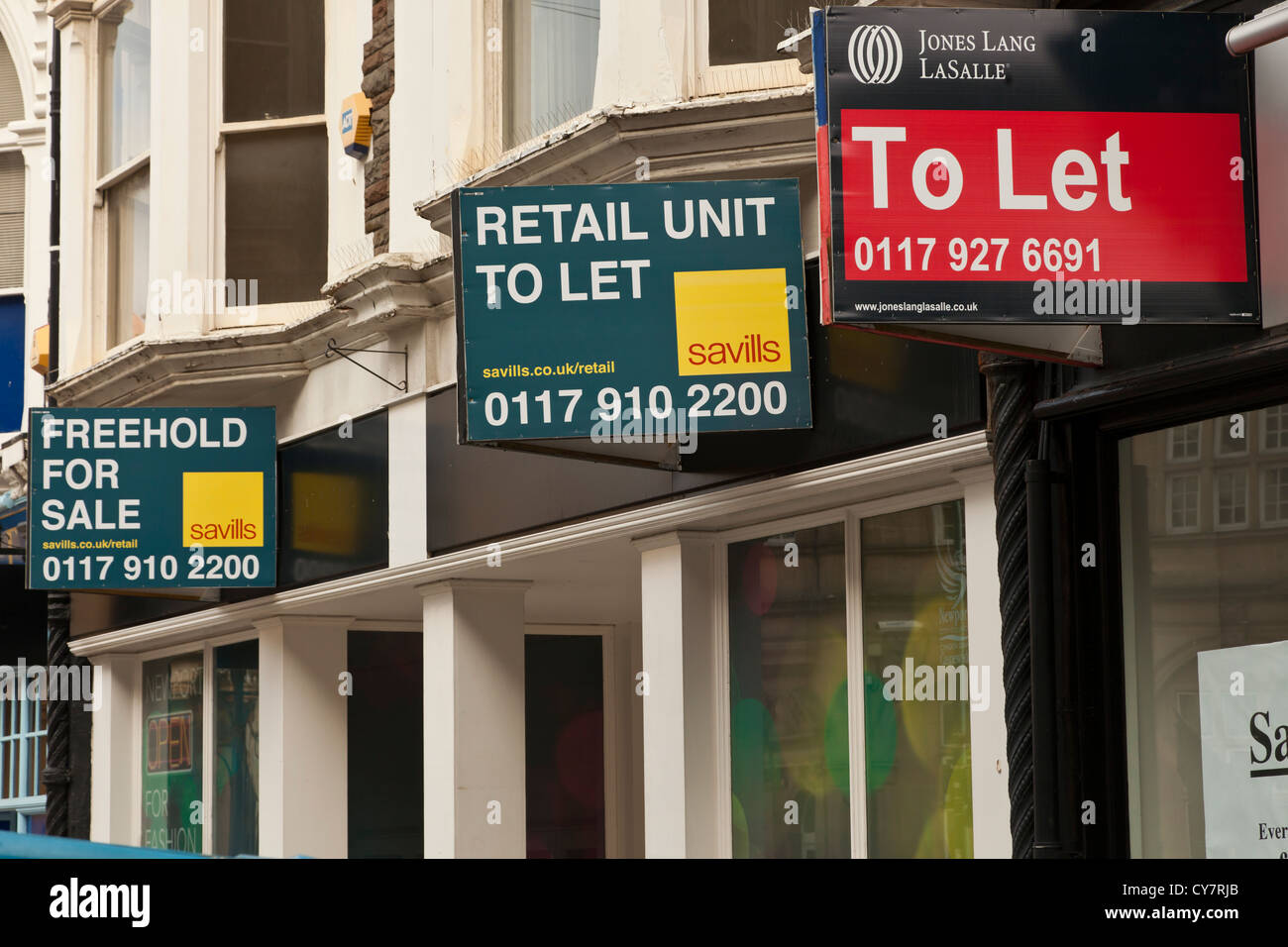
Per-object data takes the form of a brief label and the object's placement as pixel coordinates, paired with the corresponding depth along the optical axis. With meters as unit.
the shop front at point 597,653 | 8.46
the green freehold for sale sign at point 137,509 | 13.46
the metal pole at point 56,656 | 16.81
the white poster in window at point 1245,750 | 6.55
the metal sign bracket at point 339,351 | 12.44
